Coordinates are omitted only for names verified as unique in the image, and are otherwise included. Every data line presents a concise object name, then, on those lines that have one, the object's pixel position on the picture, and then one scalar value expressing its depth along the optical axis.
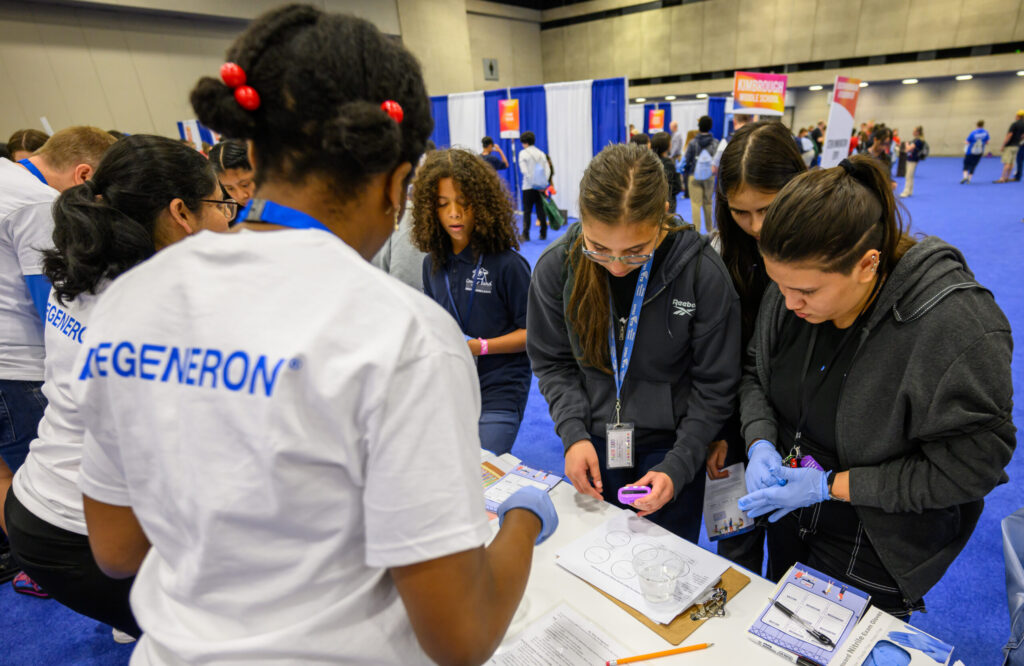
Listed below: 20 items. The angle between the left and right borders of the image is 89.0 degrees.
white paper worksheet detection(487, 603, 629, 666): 0.99
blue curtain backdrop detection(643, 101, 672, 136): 12.65
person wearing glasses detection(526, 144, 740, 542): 1.32
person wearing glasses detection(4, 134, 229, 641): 1.20
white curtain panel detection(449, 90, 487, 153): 10.13
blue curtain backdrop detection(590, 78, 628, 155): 7.95
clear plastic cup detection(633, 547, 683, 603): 1.08
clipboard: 1.02
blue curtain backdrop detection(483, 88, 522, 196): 9.66
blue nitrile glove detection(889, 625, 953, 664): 0.91
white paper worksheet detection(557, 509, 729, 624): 1.08
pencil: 0.97
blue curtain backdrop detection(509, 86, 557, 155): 9.20
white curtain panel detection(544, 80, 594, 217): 8.59
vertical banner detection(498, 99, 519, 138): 8.87
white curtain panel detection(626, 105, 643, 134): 14.55
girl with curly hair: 2.05
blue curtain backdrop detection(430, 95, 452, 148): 10.77
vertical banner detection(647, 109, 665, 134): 12.01
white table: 0.98
